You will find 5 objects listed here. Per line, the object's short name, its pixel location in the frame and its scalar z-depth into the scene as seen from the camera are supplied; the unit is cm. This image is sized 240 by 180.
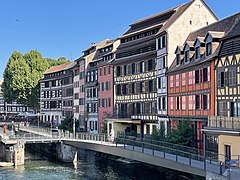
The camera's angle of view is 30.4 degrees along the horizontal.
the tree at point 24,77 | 9681
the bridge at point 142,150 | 3059
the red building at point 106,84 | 6381
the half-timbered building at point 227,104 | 3231
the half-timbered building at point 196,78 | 3856
